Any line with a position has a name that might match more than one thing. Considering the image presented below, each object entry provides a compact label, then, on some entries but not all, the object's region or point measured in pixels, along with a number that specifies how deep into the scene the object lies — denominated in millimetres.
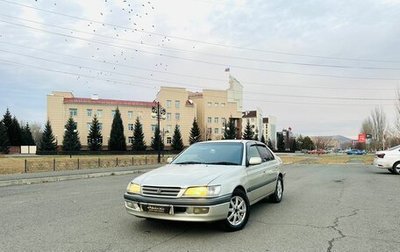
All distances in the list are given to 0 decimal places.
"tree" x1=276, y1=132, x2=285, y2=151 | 129075
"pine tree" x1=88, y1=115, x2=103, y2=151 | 81125
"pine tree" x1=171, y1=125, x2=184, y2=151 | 89625
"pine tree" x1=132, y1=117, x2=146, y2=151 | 84375
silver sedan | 5859
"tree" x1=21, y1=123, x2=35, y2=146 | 86238
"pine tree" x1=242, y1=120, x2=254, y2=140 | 100062
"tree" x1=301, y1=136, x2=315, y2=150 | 166875
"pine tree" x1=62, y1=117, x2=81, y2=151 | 79031
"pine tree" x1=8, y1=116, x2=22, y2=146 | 81856
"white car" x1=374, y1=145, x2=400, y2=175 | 19250
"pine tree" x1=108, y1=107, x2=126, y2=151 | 81500
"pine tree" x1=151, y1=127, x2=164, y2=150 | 87531
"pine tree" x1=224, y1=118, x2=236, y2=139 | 89812
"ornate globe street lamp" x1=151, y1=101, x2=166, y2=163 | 40612
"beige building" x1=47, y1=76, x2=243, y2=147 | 86000
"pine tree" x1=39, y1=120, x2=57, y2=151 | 78812
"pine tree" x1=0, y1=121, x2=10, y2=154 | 68625
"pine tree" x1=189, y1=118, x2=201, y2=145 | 92812
